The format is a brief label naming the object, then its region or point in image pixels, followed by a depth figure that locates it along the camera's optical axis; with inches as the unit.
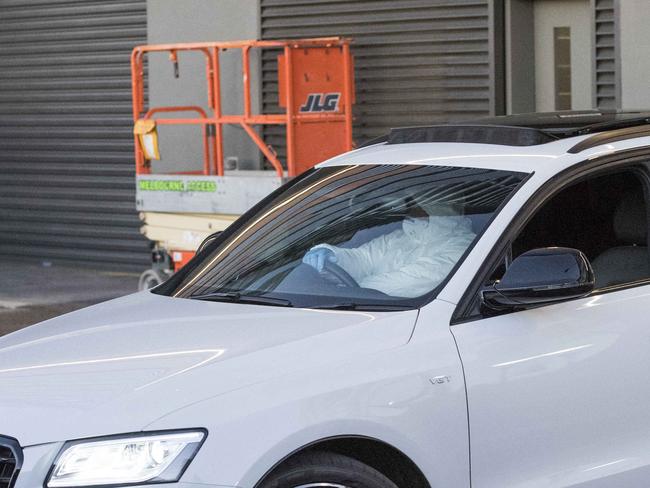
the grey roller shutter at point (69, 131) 552.1
